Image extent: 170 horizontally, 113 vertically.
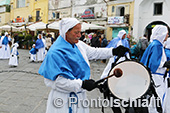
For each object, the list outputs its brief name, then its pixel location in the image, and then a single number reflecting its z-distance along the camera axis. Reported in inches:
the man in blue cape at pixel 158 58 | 134.0
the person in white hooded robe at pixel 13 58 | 367.9
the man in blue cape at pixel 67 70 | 76.5
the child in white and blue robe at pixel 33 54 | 437.0
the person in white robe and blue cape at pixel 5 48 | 501.8
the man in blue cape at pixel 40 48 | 441.8
